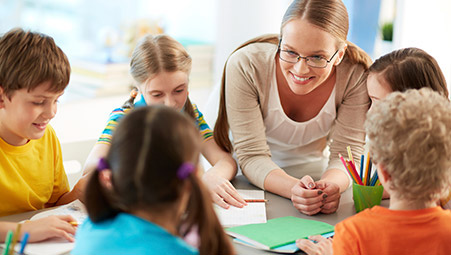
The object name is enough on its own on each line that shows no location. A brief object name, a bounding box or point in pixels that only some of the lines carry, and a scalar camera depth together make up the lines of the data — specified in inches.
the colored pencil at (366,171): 66.3
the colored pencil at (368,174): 66.6
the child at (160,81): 74.3
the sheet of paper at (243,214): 65.3
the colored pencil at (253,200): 69.9
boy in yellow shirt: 63.6
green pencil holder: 66.8
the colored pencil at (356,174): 66.7
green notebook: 61.0
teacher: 70.9
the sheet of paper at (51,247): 58.7
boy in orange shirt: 54.6
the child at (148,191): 48.8
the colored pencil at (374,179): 67.4
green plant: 151.7
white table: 66.2
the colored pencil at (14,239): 53.6
